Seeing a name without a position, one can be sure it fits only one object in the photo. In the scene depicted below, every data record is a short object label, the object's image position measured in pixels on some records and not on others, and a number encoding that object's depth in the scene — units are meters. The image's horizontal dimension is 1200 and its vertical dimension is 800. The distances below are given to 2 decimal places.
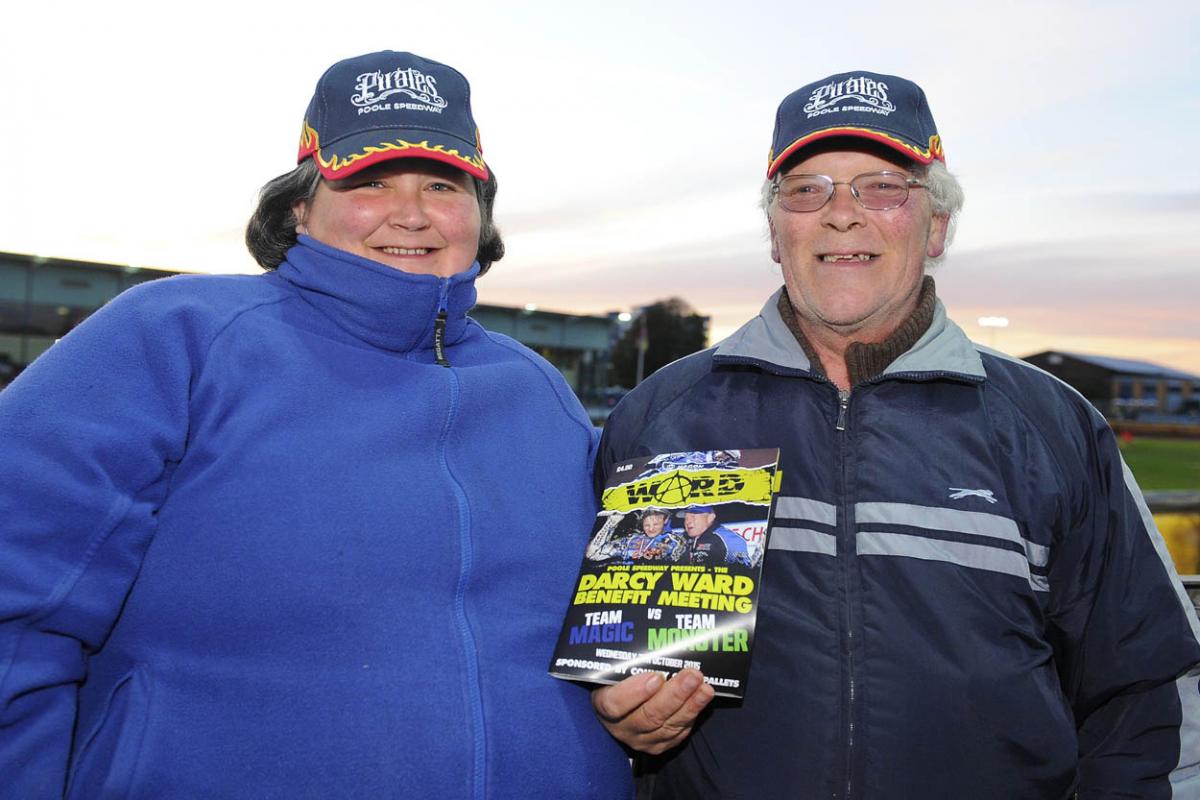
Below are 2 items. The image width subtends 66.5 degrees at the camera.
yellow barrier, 6.74
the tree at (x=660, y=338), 82.94
